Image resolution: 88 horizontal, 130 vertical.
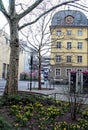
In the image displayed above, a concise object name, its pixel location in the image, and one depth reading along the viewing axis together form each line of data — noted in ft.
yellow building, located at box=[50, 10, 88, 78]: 68.95
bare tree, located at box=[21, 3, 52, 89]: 37.75
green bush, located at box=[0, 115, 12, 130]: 7.30
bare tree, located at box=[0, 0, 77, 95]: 16.34
